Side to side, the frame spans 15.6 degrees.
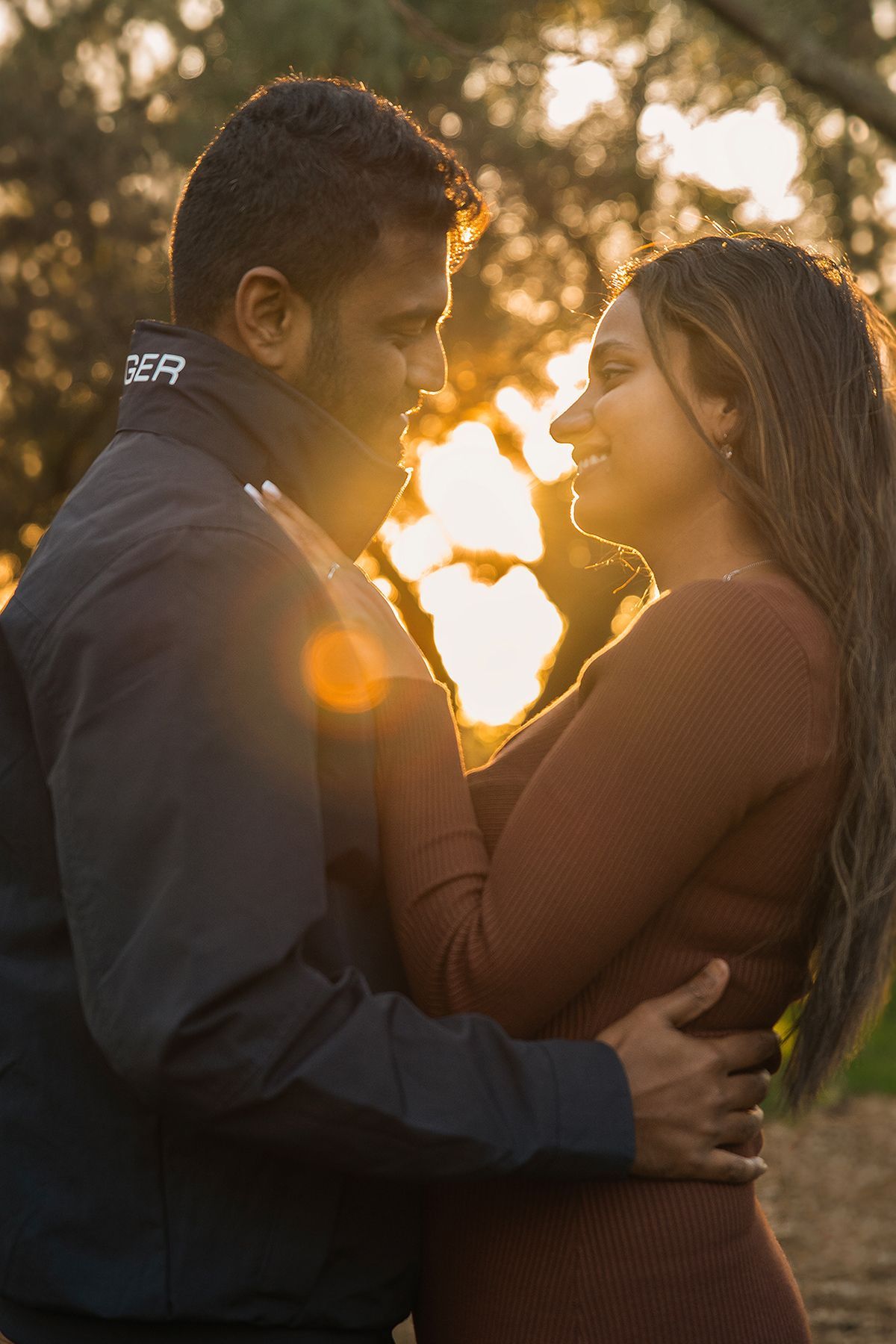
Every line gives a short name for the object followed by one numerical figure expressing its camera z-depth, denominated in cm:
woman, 202
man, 188
